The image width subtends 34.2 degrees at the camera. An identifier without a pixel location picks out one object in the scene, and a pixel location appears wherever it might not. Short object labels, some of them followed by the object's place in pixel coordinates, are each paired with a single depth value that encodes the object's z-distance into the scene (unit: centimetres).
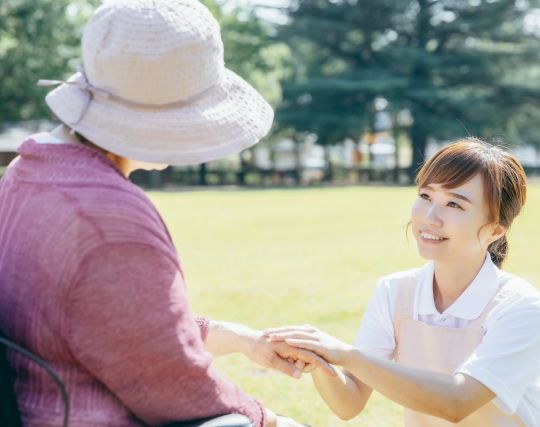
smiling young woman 256
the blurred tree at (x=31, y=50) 3656
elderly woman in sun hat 168
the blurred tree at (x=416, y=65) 4238
